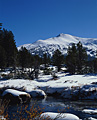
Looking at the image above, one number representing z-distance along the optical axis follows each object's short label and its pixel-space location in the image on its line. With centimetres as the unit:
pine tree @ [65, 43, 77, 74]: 3984
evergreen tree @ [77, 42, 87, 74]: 4544
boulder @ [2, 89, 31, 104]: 1512
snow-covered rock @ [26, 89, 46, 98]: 1829
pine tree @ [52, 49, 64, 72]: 5240
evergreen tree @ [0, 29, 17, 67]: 4719
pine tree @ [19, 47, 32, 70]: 4625
